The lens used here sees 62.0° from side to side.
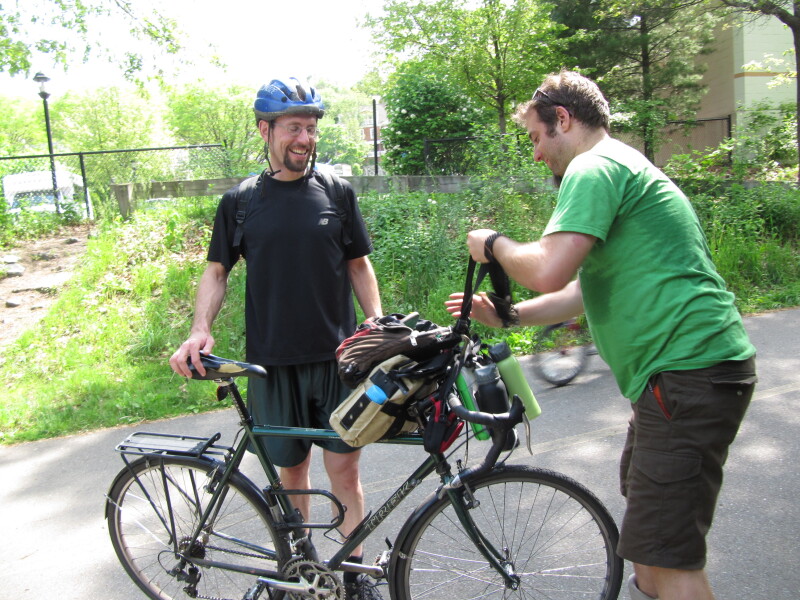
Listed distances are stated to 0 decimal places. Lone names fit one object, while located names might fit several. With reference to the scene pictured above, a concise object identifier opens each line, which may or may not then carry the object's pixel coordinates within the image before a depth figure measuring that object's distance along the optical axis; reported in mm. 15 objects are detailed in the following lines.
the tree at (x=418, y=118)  11477
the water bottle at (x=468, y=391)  2148
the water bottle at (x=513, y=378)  2090
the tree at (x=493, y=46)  12766
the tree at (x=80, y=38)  10555
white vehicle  10820
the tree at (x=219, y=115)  34969
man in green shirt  1895
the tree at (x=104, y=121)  33875
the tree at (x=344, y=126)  63191
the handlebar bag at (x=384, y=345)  2201
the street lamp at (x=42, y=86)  13925
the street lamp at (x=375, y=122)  12156
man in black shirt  2656
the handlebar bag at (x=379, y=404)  2172
